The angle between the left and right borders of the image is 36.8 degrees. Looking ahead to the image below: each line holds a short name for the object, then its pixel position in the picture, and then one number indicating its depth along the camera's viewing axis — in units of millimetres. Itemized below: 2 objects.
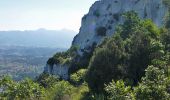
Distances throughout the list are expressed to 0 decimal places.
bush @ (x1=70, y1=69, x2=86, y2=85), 52885
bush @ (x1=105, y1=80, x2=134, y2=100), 25197
